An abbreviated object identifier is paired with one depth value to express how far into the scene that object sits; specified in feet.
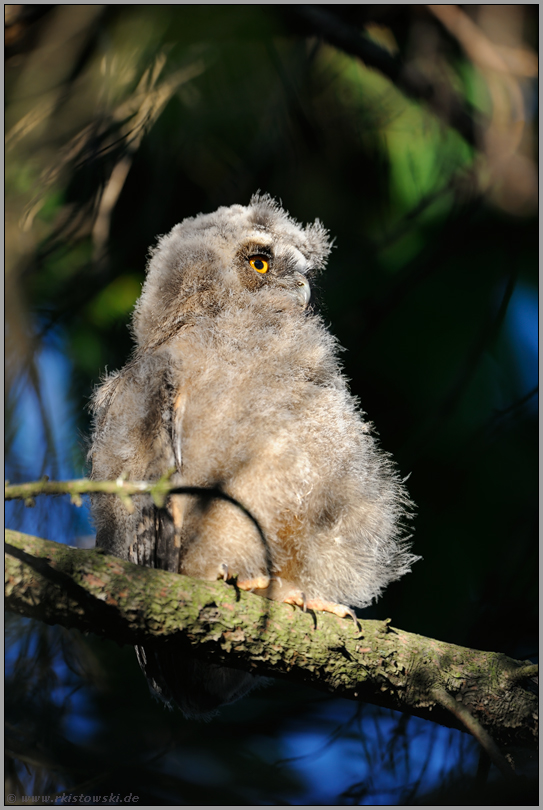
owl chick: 12.20
